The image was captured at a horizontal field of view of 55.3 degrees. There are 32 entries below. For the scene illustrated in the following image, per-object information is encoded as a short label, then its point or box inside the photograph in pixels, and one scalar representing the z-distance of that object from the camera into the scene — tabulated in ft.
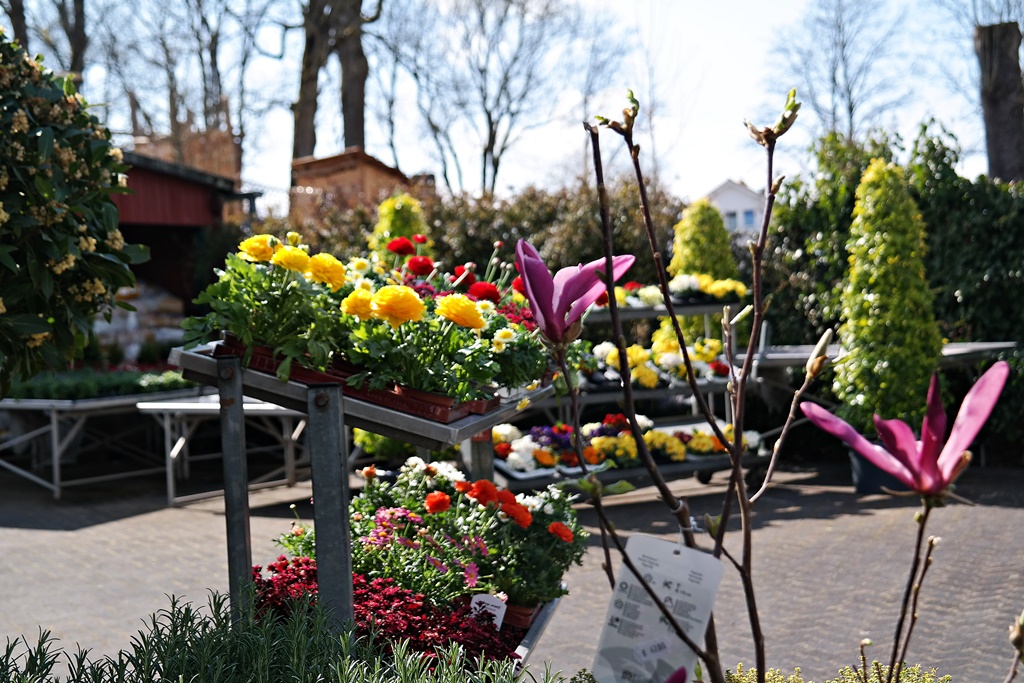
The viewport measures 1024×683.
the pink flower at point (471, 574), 10.92
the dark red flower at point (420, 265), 12.36
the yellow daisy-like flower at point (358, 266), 10.94
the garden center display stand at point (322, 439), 9.45
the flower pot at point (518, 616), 11.37
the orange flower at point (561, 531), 11.83
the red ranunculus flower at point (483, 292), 11.99
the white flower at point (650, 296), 26.61
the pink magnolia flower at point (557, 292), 4.33
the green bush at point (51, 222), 9.62
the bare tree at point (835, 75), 82.74
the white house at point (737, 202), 130.00
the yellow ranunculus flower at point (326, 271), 9.80
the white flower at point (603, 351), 27.30
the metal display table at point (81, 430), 28.35
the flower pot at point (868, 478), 26.58
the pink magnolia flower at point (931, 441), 3.67
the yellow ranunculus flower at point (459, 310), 9.62
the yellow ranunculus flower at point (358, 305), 9.68
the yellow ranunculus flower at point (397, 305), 9.45
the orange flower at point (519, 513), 11.39
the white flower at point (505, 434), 24.73
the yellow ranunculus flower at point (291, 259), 9.56
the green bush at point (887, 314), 26.61
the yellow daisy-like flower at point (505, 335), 10.57
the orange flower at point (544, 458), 23.94
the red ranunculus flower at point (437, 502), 11.39
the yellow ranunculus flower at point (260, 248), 9.75
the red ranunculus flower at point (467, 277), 12.97
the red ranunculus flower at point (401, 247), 12.82
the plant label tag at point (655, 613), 4.19
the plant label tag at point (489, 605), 10.70
